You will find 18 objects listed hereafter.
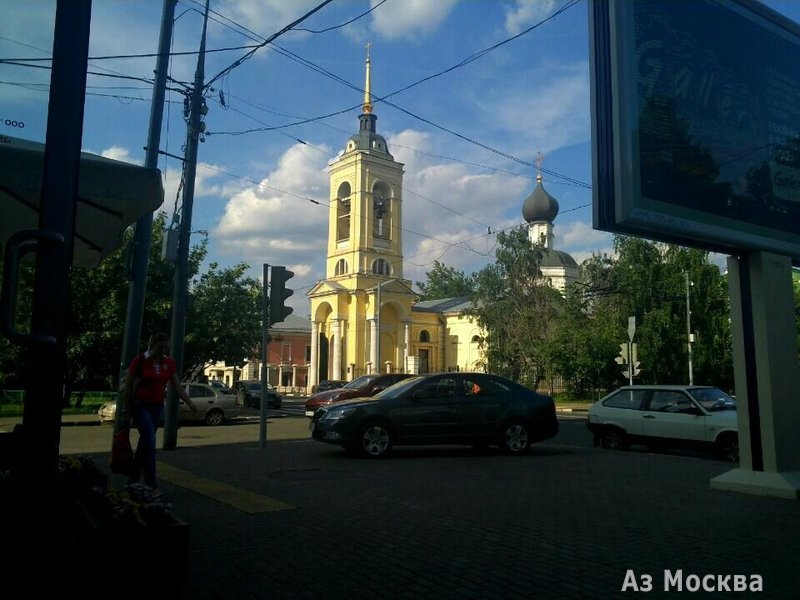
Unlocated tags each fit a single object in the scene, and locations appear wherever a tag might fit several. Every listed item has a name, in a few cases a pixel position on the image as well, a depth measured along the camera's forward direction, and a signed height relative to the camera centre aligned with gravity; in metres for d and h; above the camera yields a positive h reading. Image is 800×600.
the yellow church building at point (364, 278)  59.22 +10.36
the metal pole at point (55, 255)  2.32 +0.47
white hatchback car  12.67 -0.49
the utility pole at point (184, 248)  13.07 +2.94
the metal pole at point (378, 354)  58.75 +3.31
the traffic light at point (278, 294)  13.55 +1.95
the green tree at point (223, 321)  31.67 +3.43
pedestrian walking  7.27 -0.04
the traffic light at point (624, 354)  27.31 +1.60
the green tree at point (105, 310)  27.20 +3.25
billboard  7.54 +3.29
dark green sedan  11.78 -0.43
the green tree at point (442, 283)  99.38 +16.22
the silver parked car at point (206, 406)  23.44 -0.54
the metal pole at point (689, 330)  39.03 +3.79
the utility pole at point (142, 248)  11.30 +2.43
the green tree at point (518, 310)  48.69 +6.10
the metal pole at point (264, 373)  13.12 +0.35
